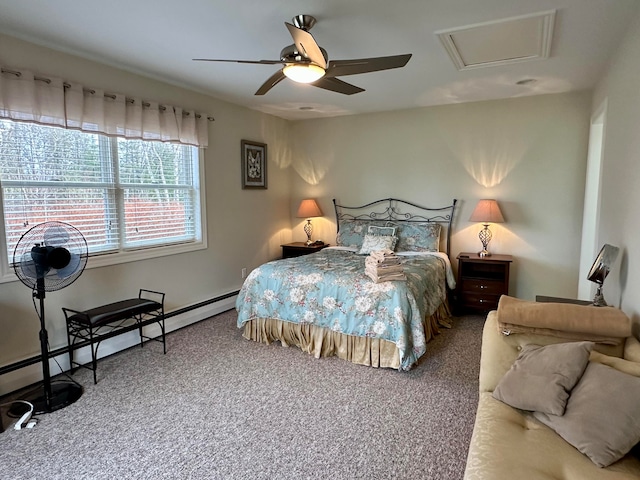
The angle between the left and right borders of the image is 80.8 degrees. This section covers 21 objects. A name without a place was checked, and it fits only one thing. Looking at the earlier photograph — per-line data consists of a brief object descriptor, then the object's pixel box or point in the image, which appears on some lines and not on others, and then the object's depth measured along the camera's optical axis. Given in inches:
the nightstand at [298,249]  204.7
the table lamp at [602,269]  90.2
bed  117.8
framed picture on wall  189.5
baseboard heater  105.4
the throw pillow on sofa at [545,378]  61.0
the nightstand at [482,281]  165.0
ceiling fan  84.0
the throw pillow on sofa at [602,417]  51.8
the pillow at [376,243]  175.2
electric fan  95.4
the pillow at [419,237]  180.9
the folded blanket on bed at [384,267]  124.7
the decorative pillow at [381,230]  185.9
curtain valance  103.9
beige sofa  49.8
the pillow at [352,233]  196.2
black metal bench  111.3
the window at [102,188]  107.3
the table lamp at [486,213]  166.2
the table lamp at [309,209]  209.8
